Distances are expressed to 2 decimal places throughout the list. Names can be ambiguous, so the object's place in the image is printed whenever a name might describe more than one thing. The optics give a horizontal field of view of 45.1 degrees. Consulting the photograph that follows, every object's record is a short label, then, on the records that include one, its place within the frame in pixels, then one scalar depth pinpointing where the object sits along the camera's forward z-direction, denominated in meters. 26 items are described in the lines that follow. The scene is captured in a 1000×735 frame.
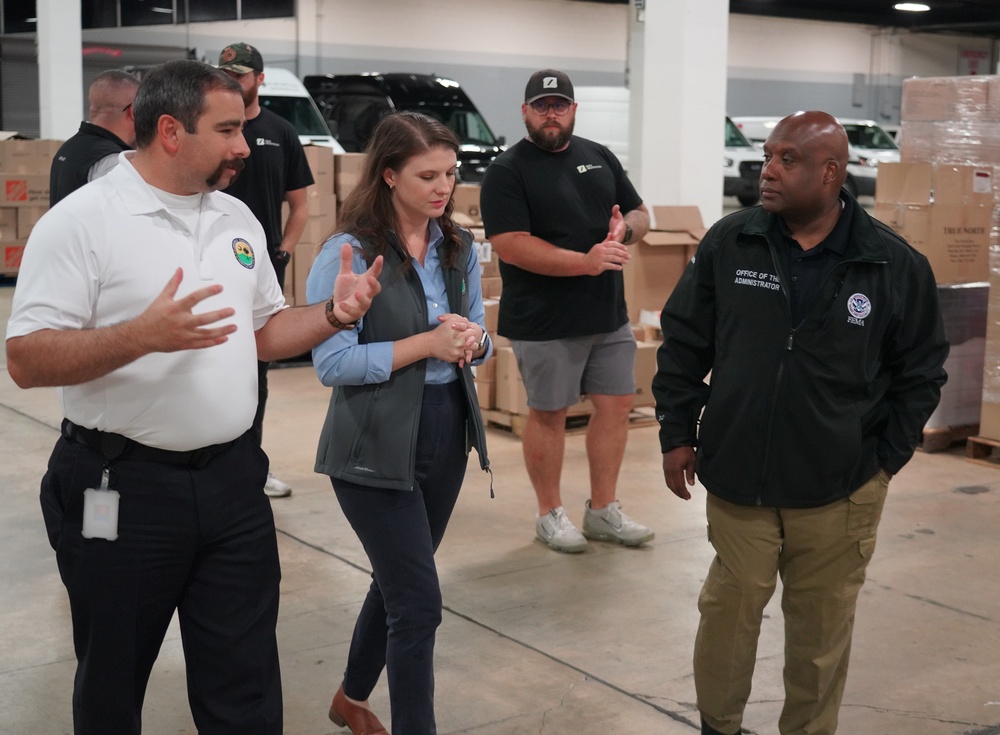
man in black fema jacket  2.64
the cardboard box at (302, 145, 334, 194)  8.45
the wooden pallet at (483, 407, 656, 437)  6.62
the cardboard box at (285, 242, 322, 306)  8.61
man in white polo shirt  2.10
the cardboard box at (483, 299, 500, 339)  7.02
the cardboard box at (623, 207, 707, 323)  7.71
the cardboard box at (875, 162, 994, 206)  6.25
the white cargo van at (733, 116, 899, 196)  21.09
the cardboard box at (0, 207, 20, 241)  11.99
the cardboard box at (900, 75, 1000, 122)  6.16
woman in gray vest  2.68
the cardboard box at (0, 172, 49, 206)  11.69
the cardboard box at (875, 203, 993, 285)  6.29
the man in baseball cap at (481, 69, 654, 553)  4.44
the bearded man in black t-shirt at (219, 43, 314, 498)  4.77
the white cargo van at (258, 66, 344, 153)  14.95
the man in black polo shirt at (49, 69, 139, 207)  4.03
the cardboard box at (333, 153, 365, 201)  8.70
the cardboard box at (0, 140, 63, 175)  12.05
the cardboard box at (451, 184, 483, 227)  8.41
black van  15.77
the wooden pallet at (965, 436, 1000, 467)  6.13
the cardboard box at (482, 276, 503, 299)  7.85
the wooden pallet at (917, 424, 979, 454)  6.32
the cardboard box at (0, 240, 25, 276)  12.36
